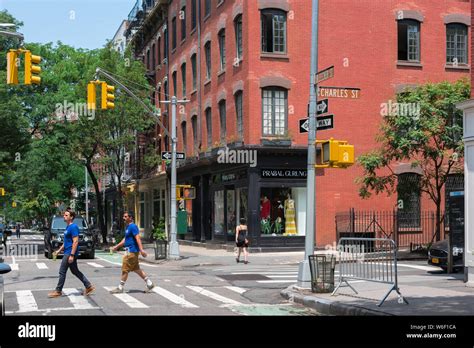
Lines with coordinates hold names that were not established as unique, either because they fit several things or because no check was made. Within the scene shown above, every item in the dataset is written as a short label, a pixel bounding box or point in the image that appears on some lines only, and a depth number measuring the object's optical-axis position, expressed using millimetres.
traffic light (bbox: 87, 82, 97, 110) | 21442
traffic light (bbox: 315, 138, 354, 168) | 14344
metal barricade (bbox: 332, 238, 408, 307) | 12448
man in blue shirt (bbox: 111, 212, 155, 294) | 14352
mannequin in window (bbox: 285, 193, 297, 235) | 30078
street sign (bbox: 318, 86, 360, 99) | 14344
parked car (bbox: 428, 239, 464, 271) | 18562
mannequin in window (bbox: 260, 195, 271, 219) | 29828
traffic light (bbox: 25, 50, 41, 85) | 18938
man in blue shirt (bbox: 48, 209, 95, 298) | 13883
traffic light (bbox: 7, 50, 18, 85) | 18172
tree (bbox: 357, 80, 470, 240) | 25828
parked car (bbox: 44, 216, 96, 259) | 27875
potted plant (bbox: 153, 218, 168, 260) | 26906
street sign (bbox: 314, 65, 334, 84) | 14477
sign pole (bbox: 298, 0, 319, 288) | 14656
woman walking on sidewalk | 24312
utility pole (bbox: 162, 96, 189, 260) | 26688
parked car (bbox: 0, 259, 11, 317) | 7156
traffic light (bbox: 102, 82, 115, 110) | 22406
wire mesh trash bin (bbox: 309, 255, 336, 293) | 13945
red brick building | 29656
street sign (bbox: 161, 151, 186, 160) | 26797
